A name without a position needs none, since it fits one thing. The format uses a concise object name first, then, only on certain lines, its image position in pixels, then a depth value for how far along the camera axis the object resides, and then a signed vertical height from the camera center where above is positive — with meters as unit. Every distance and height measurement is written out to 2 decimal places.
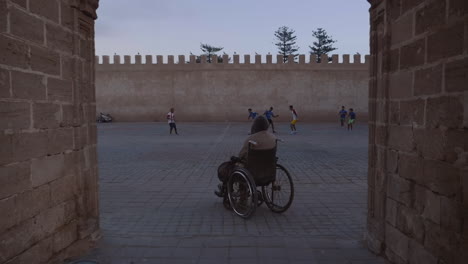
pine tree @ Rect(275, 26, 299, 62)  50.75 +9.64
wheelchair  4.95 -0.98
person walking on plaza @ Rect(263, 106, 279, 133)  20.43 -0.23
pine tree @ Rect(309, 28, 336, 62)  49.78 +8.93
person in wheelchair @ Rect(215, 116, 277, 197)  5.00 -0.43
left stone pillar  2.88 -0.18
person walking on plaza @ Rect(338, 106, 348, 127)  25.57 -0.30
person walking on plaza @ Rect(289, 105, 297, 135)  20.36 -0.78
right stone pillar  2.51 -0.18
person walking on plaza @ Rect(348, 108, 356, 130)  23.05 -0.46
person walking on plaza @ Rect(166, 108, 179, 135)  19.84 -0.47
